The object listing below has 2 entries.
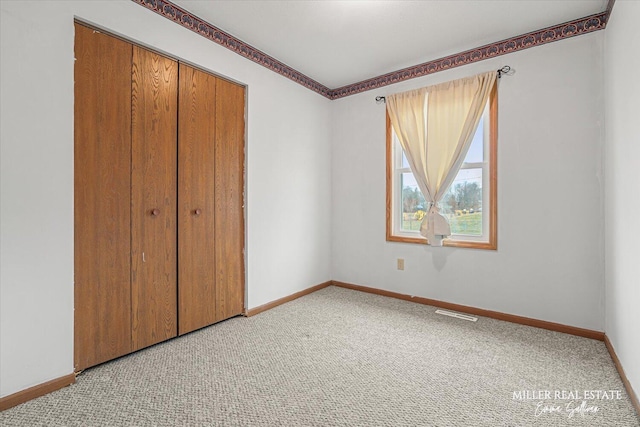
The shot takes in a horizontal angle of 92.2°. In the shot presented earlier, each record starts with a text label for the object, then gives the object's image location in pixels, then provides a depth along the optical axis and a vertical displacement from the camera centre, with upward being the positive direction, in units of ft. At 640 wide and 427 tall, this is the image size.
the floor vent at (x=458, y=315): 9.26 -3.17
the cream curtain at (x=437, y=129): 9.52 +2.78
